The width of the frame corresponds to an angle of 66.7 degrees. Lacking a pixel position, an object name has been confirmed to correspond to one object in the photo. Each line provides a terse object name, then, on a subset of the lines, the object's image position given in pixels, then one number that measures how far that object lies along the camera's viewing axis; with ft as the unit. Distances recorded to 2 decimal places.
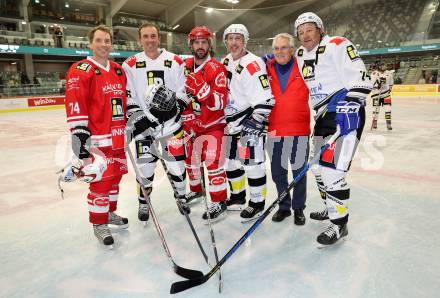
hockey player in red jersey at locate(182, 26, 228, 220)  8.58
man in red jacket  8.32
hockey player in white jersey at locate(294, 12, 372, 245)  7.05
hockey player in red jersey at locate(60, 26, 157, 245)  7.45
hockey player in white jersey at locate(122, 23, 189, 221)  8.94
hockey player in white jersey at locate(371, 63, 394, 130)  23.67
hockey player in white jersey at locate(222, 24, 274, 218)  8.29
